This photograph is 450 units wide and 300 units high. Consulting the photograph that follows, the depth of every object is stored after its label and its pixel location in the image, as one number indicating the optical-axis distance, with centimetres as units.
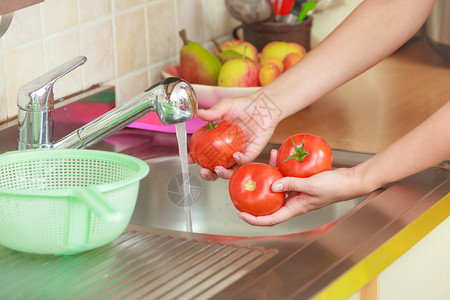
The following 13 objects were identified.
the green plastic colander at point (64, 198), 134
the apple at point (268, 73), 196
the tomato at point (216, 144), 167
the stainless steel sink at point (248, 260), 133
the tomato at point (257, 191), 156
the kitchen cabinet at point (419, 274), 145
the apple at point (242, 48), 208
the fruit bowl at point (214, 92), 193
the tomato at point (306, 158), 159
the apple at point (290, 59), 204
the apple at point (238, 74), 195
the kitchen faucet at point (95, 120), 154
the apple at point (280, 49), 208
